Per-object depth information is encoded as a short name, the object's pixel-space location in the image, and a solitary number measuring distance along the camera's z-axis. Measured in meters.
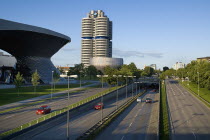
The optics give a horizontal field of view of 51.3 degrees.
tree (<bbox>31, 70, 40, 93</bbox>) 63.69
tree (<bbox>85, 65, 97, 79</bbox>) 145.57
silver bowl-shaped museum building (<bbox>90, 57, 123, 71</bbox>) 194.25
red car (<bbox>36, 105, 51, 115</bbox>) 37.78
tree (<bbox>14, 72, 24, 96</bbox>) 59.86
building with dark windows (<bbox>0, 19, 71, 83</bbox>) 88.94
